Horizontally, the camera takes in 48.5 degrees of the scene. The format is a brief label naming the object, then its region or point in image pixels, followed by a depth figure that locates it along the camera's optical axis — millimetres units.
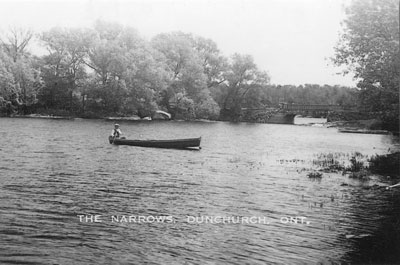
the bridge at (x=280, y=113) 112062
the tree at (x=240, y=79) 105938
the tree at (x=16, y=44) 88125
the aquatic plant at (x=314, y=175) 24959
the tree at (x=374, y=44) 23953
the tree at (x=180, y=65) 96688
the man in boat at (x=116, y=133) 41875
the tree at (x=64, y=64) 87188
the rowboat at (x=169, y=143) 39625
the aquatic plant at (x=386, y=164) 26688
